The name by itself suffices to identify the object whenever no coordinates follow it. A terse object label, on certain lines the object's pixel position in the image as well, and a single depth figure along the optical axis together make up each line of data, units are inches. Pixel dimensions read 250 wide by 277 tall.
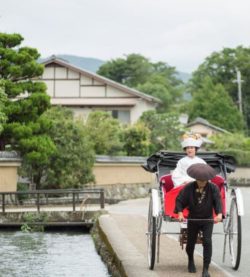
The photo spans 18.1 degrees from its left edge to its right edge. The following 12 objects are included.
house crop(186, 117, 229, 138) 2787.9
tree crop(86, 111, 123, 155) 1631.4
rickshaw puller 363.6
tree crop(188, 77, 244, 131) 2918.3
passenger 404.0
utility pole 2874.0
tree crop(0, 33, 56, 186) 1213.7
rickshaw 386.9
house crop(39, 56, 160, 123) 2108.8
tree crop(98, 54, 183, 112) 3270.2
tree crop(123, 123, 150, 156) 1809.8
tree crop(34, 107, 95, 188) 1347.2
